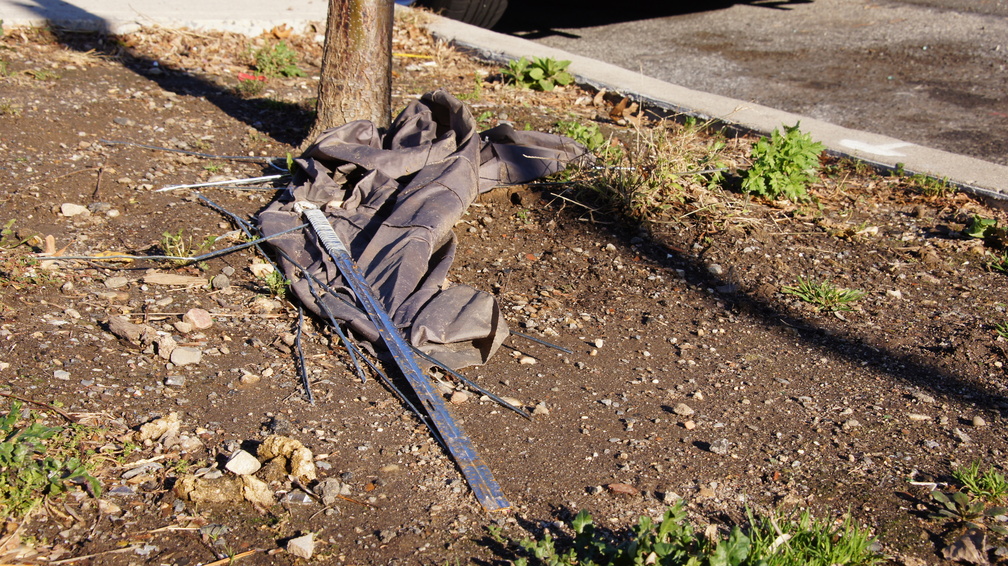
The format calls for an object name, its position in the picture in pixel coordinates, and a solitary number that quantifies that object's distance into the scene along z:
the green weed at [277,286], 3.14
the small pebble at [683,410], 2.62
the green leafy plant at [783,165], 4.04
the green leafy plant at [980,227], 3.78
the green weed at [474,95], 5.38
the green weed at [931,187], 4.25
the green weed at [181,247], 3.24
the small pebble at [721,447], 2.45
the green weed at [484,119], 4.91
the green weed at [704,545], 1.83
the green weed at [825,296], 3.30
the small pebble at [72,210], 3.53
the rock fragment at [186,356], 2.67
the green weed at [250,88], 5.25
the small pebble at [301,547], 1.94
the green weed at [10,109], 4.38
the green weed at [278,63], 5.61
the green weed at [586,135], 4.44
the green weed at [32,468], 1.97
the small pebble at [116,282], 3.06
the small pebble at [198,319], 2.86
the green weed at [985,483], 2.23
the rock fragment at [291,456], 2.21
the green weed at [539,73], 5.77
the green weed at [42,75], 4.95
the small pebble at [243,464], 2.18
